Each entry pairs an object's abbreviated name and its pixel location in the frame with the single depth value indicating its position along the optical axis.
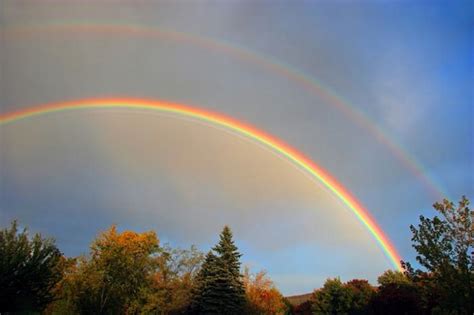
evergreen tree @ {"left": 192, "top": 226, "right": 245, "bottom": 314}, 52.00
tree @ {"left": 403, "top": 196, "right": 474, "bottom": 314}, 16.66
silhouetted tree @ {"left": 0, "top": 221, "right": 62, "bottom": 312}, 27.48
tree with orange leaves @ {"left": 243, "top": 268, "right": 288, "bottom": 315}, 55.78
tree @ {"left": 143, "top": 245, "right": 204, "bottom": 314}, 50.84
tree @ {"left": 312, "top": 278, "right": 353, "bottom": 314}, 74.75
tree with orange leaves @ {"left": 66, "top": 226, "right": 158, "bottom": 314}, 38.62
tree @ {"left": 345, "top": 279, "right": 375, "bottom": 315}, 73.62
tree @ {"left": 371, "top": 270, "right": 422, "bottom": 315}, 55.59
